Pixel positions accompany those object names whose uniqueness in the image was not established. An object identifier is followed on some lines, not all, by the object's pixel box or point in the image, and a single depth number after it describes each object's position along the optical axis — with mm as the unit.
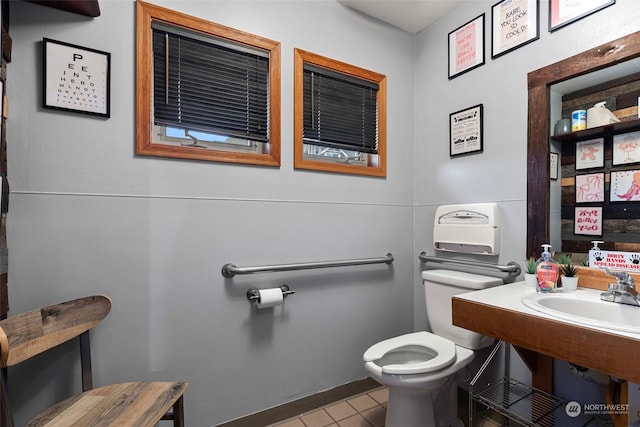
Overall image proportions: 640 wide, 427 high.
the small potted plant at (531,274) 1442
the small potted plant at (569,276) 1362
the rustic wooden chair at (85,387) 1021
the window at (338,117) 1824
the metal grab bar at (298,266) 1581
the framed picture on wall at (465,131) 1812
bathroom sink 1081
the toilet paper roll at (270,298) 1579
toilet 1378
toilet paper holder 1604
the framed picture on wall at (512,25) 1558
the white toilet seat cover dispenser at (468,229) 1698
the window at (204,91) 1438
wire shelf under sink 1321
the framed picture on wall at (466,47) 1797
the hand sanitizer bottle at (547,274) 1347
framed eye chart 1257
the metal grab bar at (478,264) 1628
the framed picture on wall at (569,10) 1351
